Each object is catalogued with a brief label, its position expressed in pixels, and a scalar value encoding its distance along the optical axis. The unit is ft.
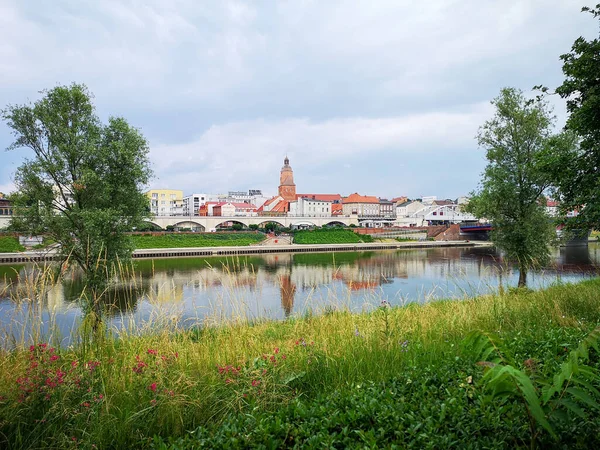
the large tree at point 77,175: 37.09
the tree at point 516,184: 40.93
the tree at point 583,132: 20.02
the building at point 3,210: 158.30
